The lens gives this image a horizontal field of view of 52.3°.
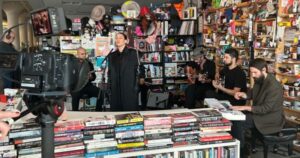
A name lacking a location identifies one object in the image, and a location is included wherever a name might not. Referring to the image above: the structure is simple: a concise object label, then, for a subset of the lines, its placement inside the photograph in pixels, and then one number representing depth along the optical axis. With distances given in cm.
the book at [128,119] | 208
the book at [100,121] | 203
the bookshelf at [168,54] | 632
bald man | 525
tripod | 114
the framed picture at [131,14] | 586
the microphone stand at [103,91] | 504
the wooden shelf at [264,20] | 413
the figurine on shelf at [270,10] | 409
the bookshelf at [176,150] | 209
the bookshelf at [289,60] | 379
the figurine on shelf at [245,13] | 478
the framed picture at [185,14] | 642
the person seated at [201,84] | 523
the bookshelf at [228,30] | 484
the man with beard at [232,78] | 375
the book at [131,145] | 208
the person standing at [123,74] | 346
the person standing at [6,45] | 273
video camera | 114
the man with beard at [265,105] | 297
